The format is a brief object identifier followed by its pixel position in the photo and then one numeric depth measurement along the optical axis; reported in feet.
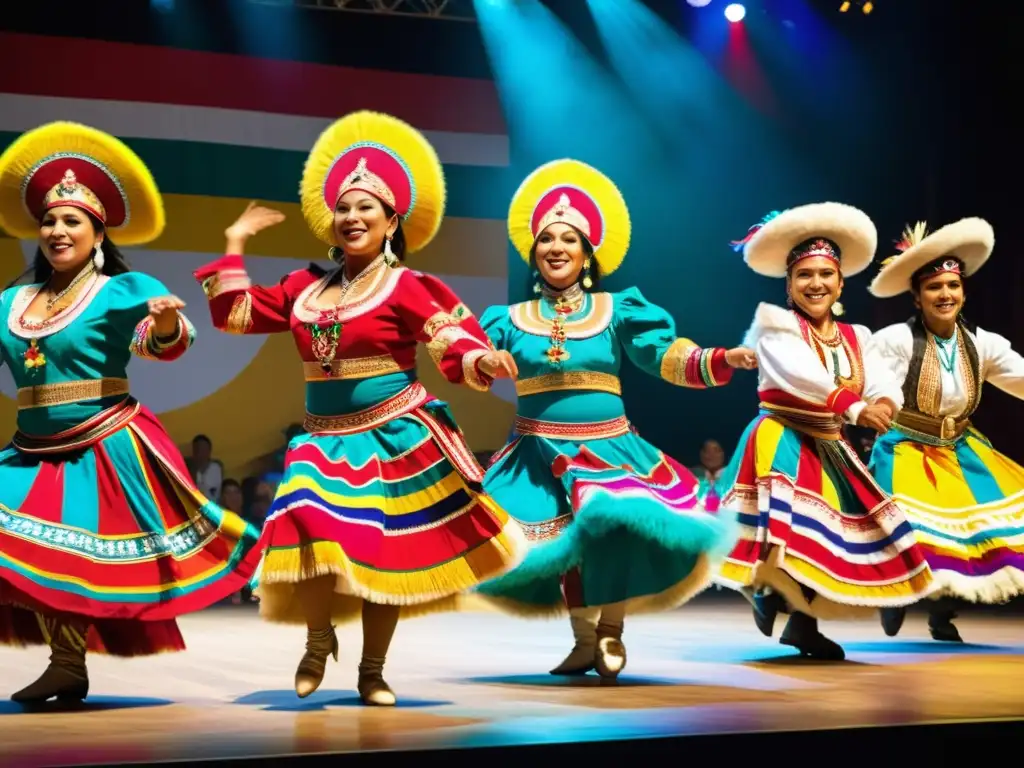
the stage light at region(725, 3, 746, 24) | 27.89
